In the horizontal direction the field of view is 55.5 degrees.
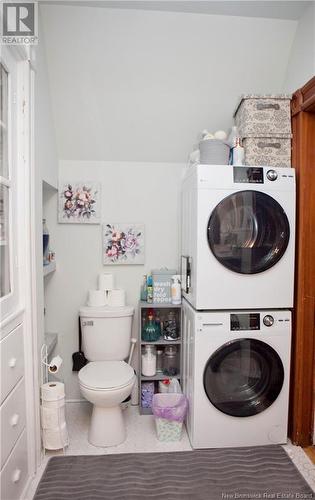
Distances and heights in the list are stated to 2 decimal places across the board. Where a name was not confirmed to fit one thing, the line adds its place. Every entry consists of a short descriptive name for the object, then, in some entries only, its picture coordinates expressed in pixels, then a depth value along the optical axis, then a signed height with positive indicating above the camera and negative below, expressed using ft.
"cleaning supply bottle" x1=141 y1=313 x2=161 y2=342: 7.44 -2.26
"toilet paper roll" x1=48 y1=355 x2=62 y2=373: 6.20 -2.57
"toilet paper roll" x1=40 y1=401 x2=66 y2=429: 5.88 -3.47
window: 4.70 +0.78
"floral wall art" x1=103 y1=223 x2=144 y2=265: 7.89 -0.05
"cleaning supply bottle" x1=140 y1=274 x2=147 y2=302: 7.82 -1.33
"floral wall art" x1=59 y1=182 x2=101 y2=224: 7.71 +1.02
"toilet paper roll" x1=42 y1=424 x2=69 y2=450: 5.91 -3.89
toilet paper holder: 6.19 -2.54
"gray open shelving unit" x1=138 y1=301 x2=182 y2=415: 7.30 -2.51
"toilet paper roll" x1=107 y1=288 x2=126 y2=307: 7.54 -1.44
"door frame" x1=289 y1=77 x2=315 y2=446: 6.03 -0.76
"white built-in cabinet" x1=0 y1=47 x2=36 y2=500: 4.48 -0.71
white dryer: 5.84 +0.08
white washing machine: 5.97 -2.82
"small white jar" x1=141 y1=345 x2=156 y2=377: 7.45 -3.01
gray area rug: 5.07 -4.26
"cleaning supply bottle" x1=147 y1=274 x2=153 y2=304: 7.56 -1.34
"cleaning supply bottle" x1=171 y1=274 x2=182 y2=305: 7.35 -1.28
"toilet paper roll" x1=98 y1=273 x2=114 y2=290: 7.67 -1.04
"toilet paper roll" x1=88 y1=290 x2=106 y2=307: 7.51 -1.43
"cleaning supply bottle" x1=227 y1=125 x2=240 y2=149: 6.35 +2.34
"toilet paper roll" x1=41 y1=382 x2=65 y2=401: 5.88 -2.98
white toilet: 5.99 -2.82
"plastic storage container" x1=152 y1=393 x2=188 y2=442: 6.31 -3.80
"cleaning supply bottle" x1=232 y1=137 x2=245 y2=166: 6.16 +1.79
